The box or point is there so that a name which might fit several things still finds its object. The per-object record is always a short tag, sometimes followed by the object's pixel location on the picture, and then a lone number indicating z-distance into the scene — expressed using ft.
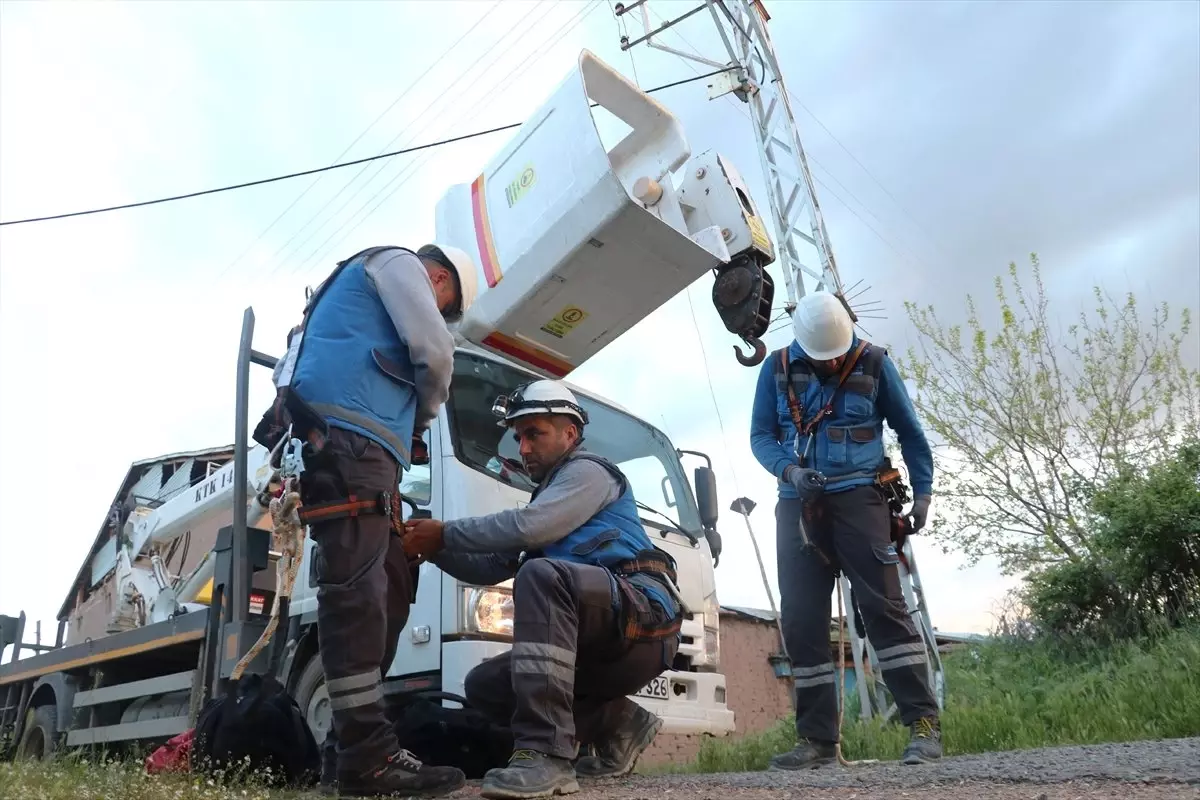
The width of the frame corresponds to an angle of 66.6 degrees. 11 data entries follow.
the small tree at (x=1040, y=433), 32.96
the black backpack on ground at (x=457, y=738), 11.02
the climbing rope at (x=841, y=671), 11.39
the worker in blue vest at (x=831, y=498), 11.25
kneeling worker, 7.91
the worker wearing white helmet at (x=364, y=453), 8.32
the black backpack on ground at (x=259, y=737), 10.12
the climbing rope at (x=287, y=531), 9.19
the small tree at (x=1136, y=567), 22.52
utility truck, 13.42
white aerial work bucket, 15.31
